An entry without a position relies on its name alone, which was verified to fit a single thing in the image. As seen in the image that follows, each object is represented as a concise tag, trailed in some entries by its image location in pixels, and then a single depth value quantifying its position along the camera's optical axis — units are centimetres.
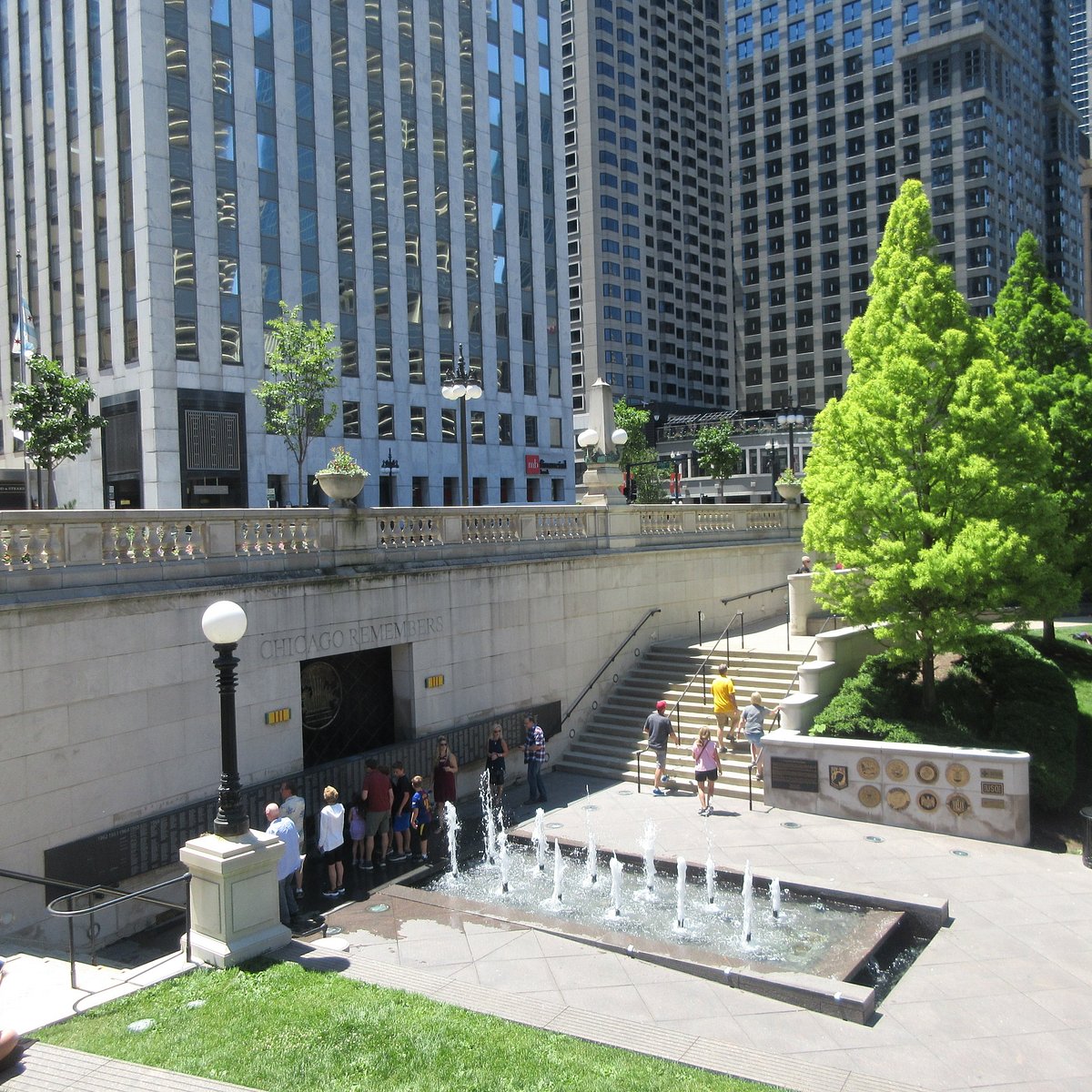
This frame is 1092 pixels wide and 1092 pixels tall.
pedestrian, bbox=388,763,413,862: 1460
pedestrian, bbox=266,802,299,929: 1149
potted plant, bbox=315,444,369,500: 1588
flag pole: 2466
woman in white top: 1303
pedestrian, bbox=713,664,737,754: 1808
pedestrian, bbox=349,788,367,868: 1416
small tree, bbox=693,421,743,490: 6792
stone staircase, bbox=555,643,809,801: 1838
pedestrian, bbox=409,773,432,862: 1459
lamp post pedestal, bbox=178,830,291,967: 964
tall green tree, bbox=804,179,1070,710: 1658
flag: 2472
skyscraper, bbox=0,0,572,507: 3797
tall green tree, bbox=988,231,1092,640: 2272
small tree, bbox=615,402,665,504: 6538
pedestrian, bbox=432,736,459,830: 1564
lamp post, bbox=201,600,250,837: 979
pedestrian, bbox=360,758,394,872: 1446
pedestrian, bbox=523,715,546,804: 1733
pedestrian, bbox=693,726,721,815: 1608
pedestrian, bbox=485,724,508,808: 1673
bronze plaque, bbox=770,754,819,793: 1620
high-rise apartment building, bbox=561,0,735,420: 9600
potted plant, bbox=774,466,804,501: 2912
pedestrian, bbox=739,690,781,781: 1728
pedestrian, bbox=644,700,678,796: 1745
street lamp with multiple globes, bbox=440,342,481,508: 2150
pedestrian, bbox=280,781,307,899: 1283
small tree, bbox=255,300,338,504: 3155
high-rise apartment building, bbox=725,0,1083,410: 9100
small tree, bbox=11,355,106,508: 2912
